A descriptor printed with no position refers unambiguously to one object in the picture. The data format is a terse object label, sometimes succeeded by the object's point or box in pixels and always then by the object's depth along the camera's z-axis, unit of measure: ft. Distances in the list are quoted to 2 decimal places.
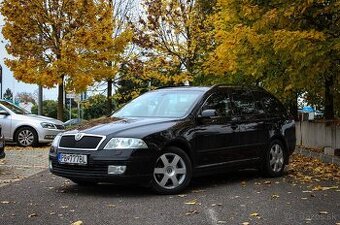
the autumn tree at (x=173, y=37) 90.89
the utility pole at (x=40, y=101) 91.25
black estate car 25.87
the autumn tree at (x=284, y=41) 33.71
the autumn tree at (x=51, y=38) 76.38
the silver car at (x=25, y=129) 57.16
